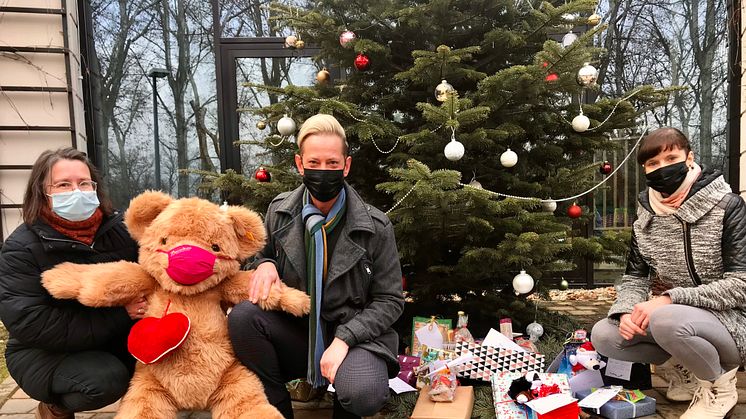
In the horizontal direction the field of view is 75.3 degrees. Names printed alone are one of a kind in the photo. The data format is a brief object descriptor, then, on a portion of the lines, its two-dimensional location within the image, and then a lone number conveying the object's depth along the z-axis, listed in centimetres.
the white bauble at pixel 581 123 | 298
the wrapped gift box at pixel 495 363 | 266
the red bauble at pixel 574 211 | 320
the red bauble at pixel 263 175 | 330
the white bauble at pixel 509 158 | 291
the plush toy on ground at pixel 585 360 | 258
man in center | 198
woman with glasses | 197
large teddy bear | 189
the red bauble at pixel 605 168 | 341
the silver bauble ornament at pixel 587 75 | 284
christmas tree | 278
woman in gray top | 215
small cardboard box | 220
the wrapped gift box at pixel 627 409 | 237
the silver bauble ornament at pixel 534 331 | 310
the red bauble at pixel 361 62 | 300
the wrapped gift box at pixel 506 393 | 231
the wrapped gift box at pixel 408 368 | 266
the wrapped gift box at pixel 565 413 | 220
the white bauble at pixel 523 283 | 279
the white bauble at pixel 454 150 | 263
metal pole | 518
